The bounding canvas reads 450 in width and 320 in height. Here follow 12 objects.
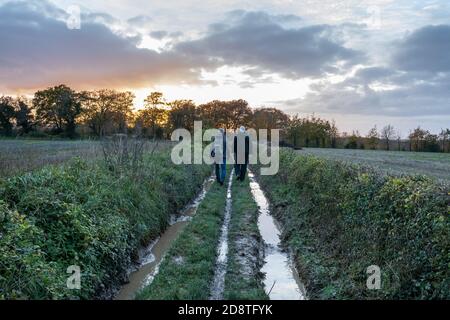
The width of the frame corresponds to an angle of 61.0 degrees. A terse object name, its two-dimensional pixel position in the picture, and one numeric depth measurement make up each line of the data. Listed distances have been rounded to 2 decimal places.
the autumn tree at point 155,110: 77.26
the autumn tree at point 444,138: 54.36
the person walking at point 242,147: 18.58
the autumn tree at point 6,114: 61.12
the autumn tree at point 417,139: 56.99
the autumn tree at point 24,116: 62.50
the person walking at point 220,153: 17.62
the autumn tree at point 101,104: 72.88
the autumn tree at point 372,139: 63.47
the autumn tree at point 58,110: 69.00
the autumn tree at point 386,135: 64.56
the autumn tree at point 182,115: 70.38
